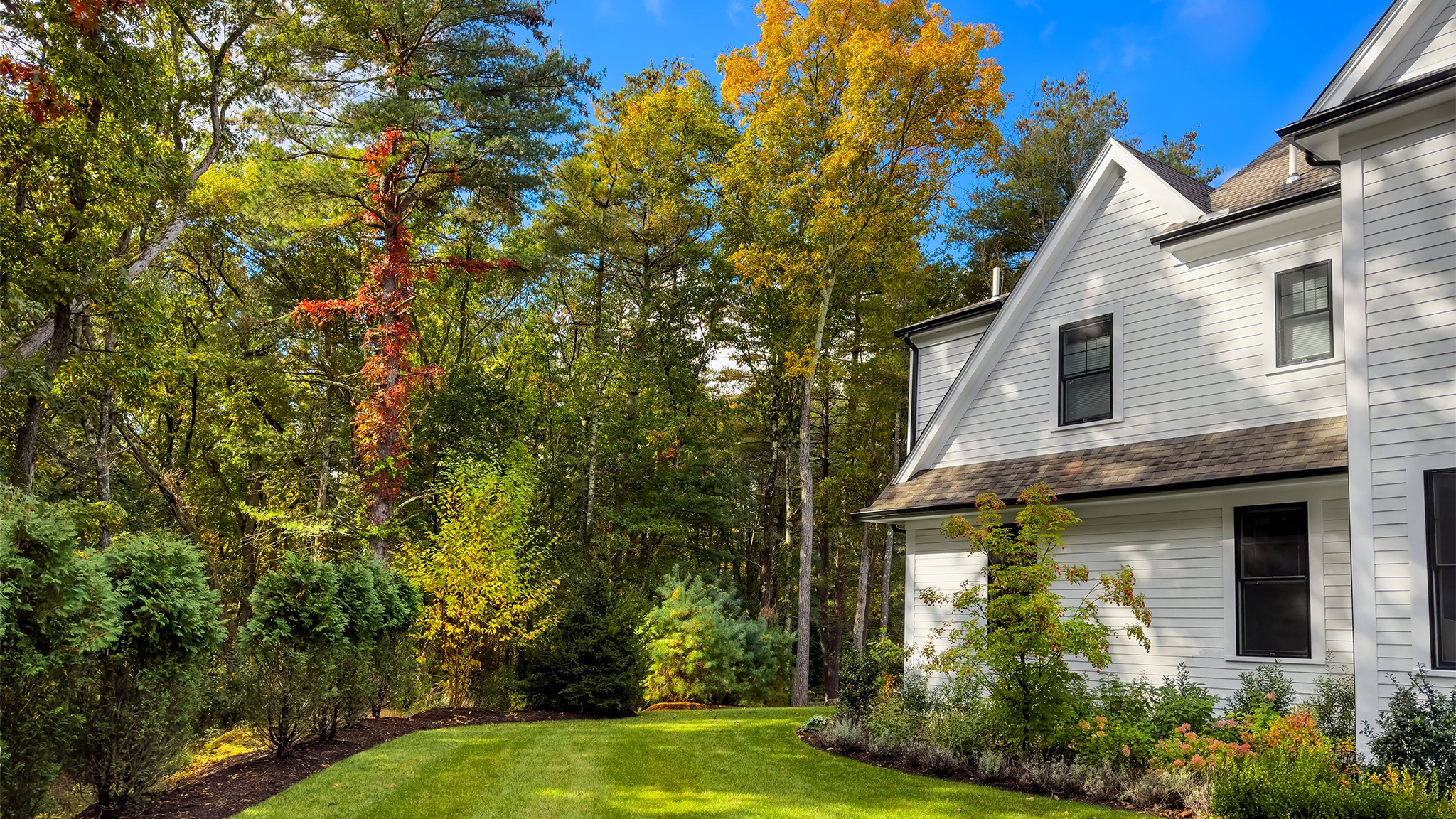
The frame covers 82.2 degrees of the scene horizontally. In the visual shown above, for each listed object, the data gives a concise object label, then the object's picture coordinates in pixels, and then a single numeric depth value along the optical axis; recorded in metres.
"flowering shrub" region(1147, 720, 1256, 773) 6.96
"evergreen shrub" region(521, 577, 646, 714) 14.12
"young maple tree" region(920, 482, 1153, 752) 8.29
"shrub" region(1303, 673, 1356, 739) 7.38
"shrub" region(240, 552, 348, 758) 8.76
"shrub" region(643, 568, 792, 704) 18.28
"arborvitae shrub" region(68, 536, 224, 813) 6.21
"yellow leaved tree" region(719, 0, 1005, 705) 17.66
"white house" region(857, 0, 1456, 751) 6.87
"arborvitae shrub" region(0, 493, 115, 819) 5.21
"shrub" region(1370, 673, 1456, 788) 6.08
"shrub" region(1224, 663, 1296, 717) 7.97
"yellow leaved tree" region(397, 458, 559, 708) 14.05
